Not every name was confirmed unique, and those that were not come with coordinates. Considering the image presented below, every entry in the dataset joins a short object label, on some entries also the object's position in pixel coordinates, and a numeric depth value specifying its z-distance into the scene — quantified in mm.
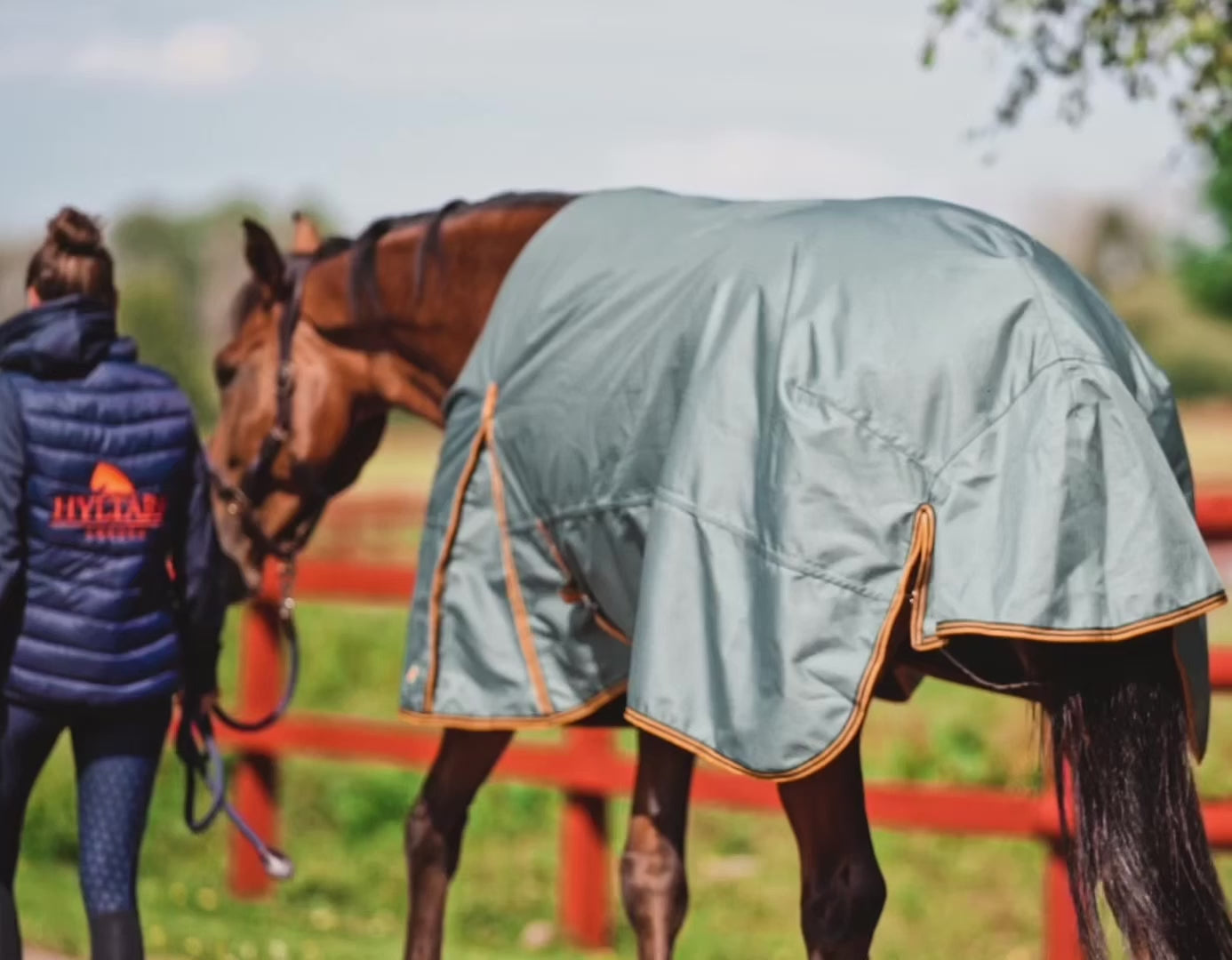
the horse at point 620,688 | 6617
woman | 7973
